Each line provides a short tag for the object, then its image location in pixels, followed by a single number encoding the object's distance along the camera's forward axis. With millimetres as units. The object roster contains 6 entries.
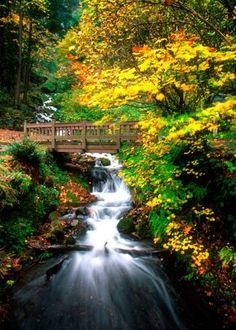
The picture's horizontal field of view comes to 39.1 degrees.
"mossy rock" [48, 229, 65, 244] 10373
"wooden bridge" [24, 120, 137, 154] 14164
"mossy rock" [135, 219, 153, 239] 10945
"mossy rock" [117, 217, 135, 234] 11491
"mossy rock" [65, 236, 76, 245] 10391
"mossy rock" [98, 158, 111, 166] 17912
